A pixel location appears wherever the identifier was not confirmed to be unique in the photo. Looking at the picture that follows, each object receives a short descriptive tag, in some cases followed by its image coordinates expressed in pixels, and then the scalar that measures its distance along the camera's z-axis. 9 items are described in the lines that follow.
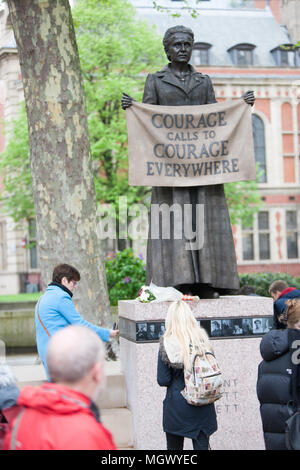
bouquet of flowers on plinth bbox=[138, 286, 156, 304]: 11.36
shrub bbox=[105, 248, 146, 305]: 26.31
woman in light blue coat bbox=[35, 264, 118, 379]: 10.28
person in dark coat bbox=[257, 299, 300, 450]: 8.28
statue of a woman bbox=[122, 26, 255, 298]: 11.83
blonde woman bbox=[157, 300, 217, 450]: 8.25
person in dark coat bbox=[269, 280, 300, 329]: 14.78
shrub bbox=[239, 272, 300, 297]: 31.51
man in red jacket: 4.64
